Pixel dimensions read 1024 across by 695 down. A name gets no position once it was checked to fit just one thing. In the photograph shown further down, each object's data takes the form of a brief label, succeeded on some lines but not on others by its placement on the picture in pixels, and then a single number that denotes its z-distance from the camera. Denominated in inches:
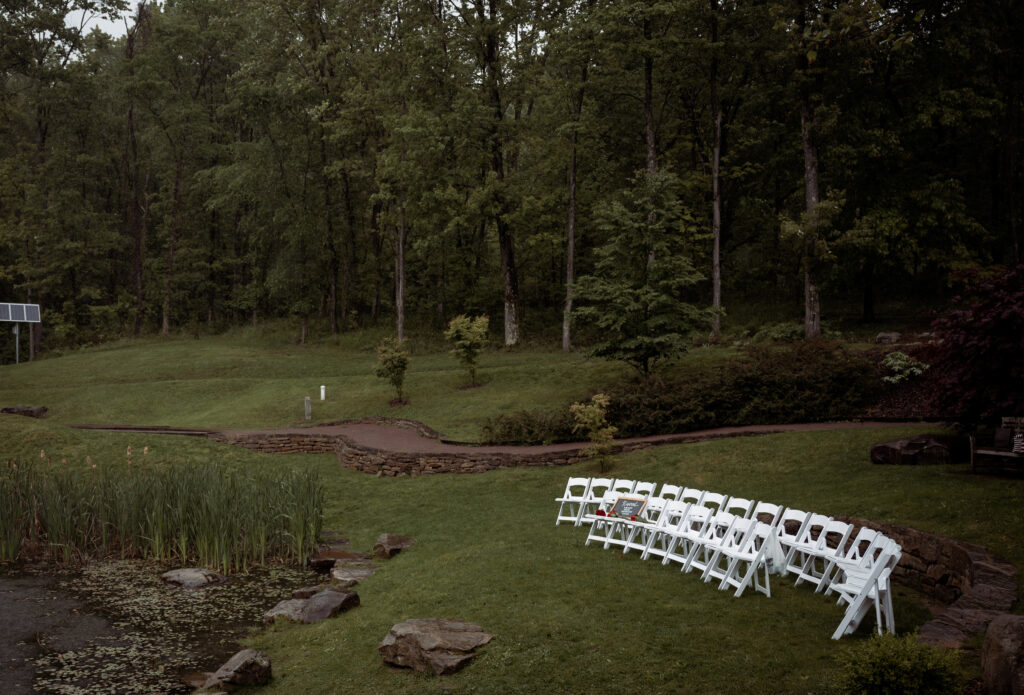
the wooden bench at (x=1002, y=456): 487.3
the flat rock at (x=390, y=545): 533.3
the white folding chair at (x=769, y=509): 389.6
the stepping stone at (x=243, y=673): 305.1
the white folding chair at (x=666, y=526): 406.9
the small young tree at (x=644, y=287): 884.6
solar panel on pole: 1587.1
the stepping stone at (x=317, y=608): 400.2
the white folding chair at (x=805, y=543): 356.5
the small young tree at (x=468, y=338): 1087.6
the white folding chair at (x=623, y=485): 530.3
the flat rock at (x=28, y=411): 1151.4
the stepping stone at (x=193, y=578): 473.1
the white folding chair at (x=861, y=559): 301.9
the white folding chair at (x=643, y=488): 511.5
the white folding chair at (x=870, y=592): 277.1
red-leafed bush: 475.5
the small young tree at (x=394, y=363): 1083.3
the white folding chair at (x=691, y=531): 384.8
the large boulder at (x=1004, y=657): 198.2
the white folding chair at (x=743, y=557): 339.0
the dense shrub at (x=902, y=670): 199.8
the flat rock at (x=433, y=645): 285.4
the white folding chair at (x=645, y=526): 429.7
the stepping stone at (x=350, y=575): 468.4
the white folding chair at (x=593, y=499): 524.1
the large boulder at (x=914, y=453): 566.3
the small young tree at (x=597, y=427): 689.0
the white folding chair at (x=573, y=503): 533.0
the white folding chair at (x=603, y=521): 471.8
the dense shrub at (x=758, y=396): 796.6
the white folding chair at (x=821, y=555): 333.1
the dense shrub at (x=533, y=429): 824.9
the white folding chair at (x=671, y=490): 477.8
